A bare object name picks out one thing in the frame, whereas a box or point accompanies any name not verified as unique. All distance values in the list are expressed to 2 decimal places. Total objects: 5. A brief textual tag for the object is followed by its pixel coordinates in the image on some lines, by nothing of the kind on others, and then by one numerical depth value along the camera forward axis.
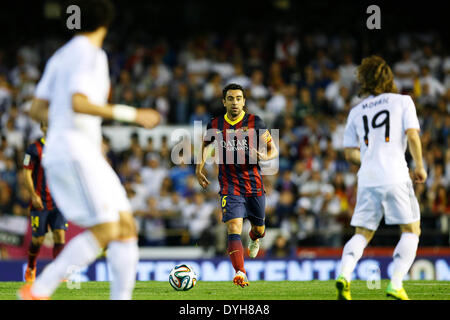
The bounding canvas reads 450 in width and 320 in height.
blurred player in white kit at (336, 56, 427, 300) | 15.40
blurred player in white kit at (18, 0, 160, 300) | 11.72
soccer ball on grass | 18.89
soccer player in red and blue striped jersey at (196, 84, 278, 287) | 20.16
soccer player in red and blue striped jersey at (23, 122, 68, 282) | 22.66
